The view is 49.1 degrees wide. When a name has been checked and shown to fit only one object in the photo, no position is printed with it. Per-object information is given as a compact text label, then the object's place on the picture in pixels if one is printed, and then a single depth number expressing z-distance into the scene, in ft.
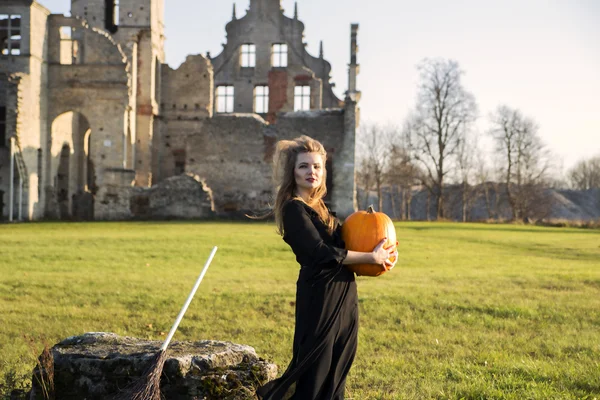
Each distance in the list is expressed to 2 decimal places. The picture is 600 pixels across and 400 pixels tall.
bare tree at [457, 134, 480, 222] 170.19
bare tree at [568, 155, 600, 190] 298.35
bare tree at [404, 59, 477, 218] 157.28
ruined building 106.42
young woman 13.58
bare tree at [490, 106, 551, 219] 176.04
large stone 13.79
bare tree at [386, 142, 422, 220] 162.40
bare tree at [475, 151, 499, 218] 189.67
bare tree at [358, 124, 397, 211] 188.24
